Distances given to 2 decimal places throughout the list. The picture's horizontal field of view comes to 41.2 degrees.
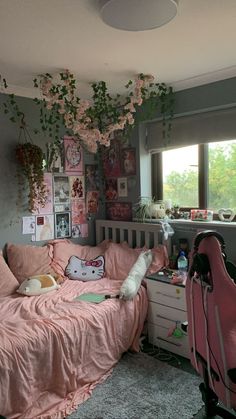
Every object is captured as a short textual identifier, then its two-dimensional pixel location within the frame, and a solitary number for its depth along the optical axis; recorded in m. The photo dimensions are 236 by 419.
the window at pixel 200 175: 2.85
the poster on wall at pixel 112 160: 3.55
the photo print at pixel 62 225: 3.30
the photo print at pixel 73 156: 3.35
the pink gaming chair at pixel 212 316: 1.36
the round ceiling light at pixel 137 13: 1.52
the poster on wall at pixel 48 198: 3.17
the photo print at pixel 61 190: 3.27
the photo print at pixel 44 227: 3.15
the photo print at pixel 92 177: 3.57
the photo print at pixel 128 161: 3.41
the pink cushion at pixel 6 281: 2.66
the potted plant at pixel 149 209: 3.22
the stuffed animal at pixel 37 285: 2.64
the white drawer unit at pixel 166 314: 2.52
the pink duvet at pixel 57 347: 1.84
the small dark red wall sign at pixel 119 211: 3.52
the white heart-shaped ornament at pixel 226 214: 2.81
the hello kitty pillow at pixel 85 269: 3.08
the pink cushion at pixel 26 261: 2.85
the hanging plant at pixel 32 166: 2.88
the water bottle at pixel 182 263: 2.80
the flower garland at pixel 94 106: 2.69
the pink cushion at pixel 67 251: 3.12
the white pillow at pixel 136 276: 2.53
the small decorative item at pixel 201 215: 2.88
